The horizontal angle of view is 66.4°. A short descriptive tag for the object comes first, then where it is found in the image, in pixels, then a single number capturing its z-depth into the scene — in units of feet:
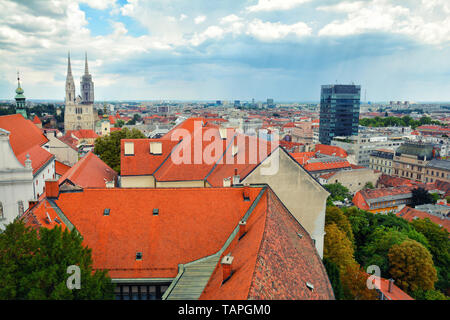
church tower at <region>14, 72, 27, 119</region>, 196.07
